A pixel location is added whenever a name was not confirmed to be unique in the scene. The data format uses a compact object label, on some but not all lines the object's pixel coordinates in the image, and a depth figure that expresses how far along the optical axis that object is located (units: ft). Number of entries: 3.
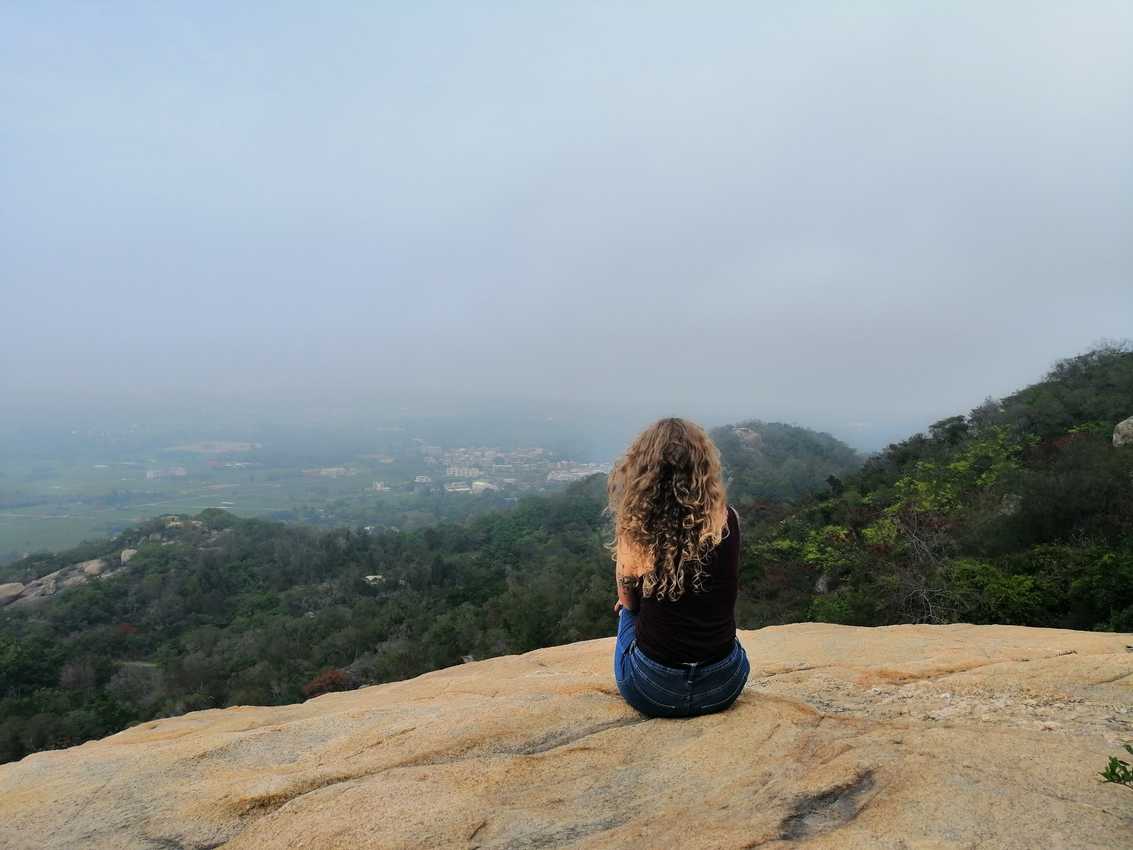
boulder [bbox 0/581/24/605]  122.83
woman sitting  10.24
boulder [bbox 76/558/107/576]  133.69
